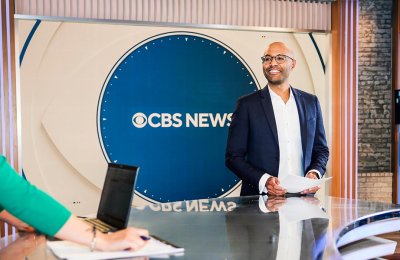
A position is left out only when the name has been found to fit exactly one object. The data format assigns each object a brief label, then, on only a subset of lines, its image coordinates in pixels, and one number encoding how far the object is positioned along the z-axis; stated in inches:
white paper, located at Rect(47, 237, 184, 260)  64.5
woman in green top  59.2
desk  70.8
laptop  76.6
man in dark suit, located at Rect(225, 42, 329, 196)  140.9
